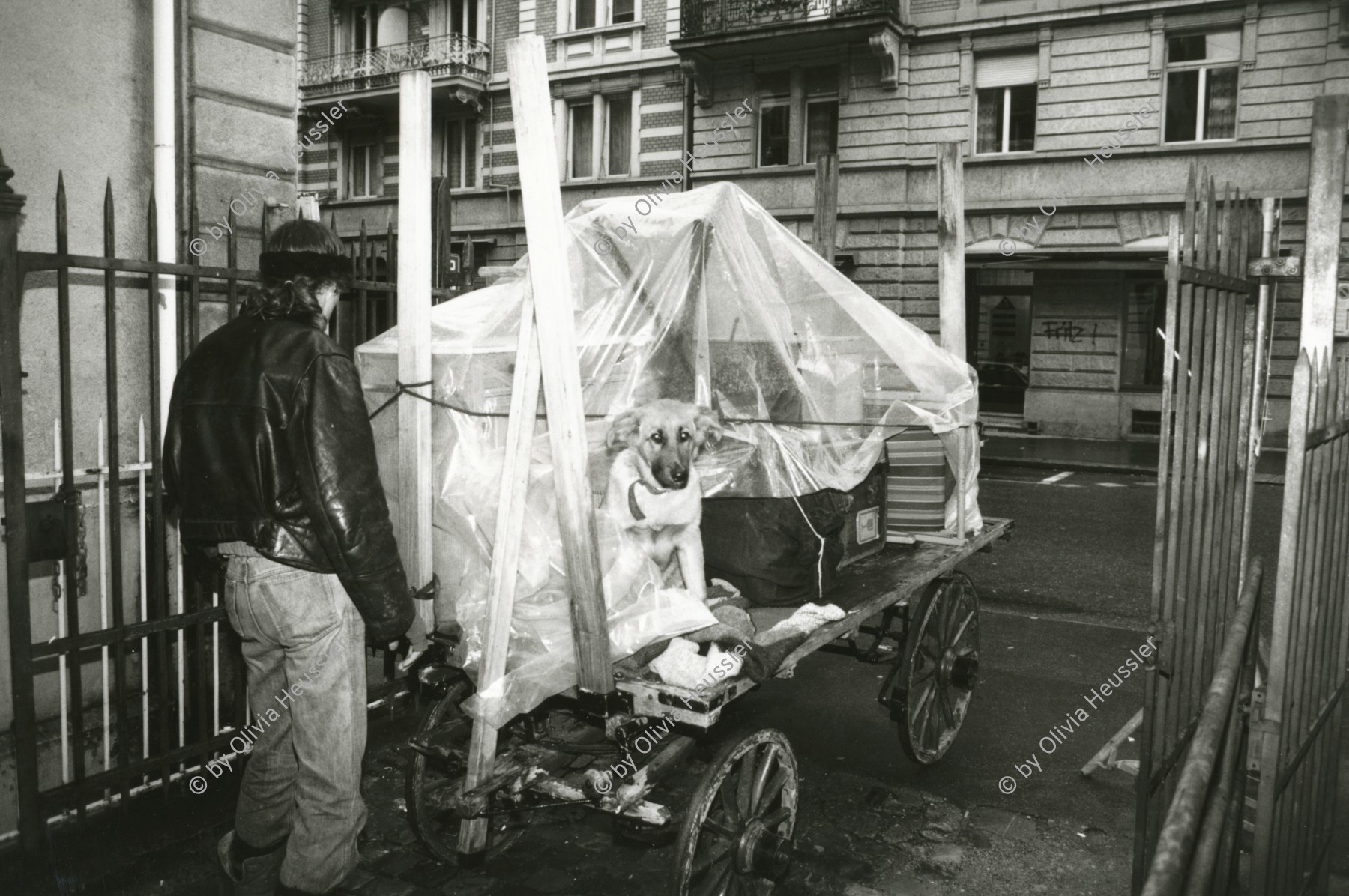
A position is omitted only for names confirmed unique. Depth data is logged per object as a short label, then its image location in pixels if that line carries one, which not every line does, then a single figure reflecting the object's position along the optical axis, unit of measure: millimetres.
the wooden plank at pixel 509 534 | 3025
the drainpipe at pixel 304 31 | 25578
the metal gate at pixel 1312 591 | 2328
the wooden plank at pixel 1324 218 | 2590
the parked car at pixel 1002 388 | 20141
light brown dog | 3486
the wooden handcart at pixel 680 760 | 2912
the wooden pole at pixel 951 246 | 5531
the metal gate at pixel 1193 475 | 2775
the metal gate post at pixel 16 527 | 3100
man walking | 2936
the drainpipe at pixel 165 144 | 4047
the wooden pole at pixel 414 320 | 3547
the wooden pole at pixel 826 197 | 8898
